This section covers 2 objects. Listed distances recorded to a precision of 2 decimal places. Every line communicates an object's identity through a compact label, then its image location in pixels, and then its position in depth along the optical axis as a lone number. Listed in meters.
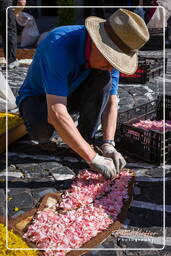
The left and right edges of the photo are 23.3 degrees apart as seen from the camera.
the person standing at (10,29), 7.45
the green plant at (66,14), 11.48
